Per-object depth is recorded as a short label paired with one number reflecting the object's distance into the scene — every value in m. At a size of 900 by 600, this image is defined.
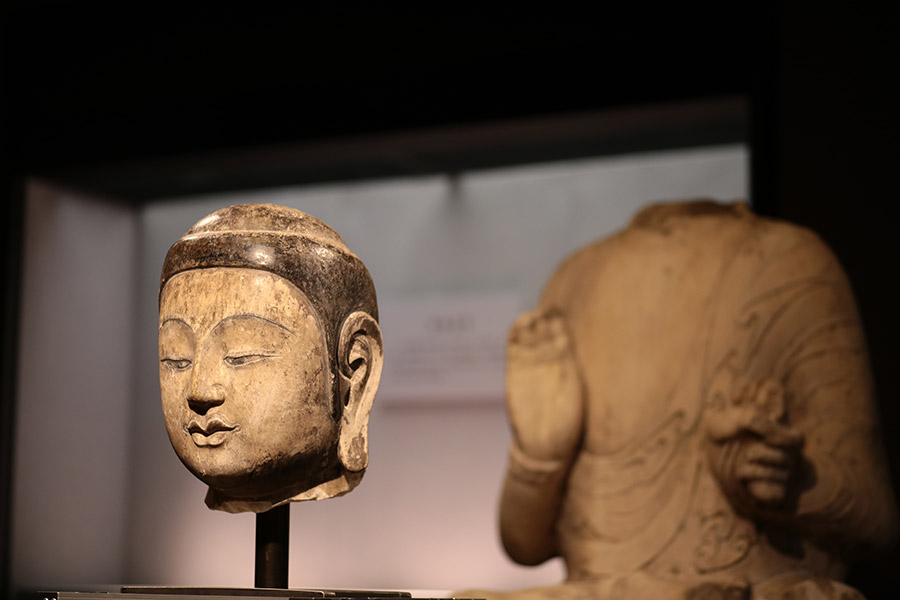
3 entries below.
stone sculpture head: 2.11
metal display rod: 2.28
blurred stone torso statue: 2.98
